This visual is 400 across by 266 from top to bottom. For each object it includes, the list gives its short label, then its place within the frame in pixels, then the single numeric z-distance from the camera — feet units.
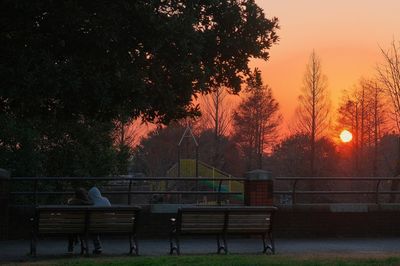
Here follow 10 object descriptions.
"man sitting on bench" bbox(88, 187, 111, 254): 43.93
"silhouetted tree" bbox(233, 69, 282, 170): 213.46
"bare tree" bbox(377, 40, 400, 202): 130.09
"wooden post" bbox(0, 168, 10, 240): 47.62
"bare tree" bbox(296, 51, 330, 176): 175.42
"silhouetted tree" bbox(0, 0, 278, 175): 30.55
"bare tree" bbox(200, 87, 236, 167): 215.51
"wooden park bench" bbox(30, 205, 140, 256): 38.91
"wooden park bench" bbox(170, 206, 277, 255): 40.60
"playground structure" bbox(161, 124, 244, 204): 131.34
